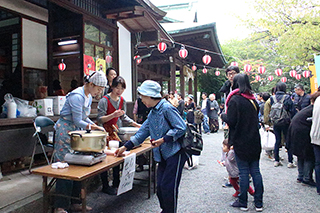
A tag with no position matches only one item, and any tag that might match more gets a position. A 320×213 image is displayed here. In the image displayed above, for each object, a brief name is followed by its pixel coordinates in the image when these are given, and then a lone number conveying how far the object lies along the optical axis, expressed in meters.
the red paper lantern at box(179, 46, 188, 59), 11.01
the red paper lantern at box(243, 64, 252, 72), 15.68
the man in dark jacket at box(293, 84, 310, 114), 6.23
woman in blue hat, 2.81
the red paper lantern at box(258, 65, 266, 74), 15.74
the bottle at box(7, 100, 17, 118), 4.74
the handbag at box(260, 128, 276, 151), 6.34
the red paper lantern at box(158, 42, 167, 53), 9.77
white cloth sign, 3.07
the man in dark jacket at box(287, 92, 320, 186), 4.66
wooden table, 2.43
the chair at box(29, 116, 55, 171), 4.61
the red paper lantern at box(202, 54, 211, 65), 13.02
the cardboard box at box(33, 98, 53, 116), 5.36
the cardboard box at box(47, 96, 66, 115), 5.74
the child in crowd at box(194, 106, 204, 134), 11.49
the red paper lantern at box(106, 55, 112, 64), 6.97
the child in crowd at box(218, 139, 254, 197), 4.12
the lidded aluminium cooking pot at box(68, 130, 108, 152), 2.71
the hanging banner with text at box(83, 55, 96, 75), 6.04
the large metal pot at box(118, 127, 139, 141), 3.97
